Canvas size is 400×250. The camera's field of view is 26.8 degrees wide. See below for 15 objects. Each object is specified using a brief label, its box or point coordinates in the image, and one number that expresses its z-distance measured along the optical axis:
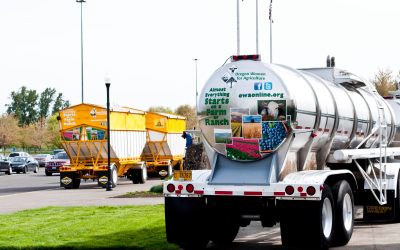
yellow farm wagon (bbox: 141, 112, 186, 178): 39.22
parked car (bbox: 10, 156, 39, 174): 58.03
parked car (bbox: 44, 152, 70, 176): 49.31
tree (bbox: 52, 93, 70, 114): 170.62
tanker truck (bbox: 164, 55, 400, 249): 12.62
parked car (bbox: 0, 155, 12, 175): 56.00
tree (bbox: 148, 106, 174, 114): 123.47
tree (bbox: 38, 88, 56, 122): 166.88
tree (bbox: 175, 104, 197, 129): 104.60
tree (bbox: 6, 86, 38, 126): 162.38
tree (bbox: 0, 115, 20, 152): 110.00
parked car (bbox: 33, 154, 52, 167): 73.87
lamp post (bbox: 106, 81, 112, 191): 30.86
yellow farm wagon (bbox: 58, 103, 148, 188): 33.22
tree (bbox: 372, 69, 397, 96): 50.57
